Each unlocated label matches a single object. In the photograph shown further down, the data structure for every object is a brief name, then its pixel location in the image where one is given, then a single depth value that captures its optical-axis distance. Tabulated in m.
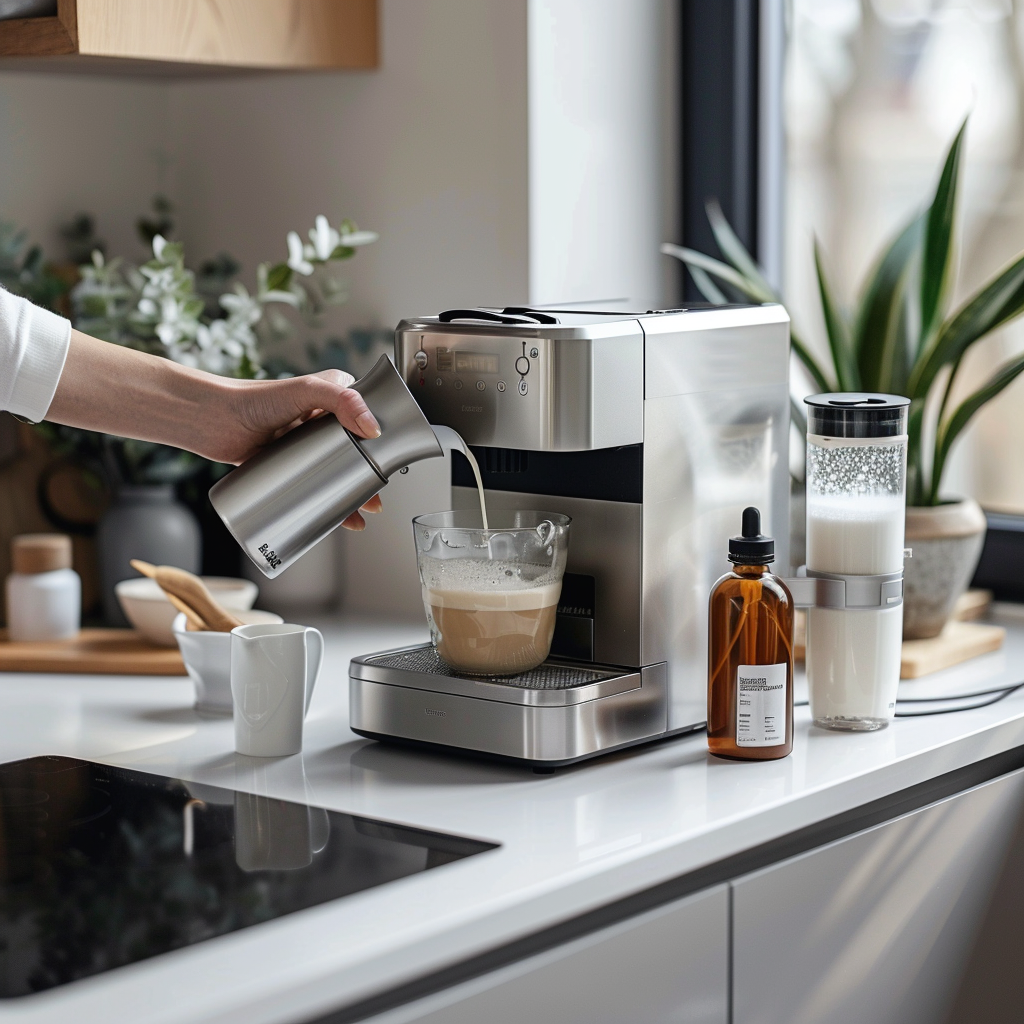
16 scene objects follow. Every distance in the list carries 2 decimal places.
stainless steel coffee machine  1.64
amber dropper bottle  1.67
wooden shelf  1.94
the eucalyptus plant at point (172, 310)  2.07
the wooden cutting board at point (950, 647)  1.93
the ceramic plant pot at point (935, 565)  1.98
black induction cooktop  1.39
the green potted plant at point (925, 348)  1.97
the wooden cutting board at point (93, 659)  1.99
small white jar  2.06
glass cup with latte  1.67
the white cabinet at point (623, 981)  1.43
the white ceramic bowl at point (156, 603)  2.03
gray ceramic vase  2.14
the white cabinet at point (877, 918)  1.60
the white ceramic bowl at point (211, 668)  1.85
